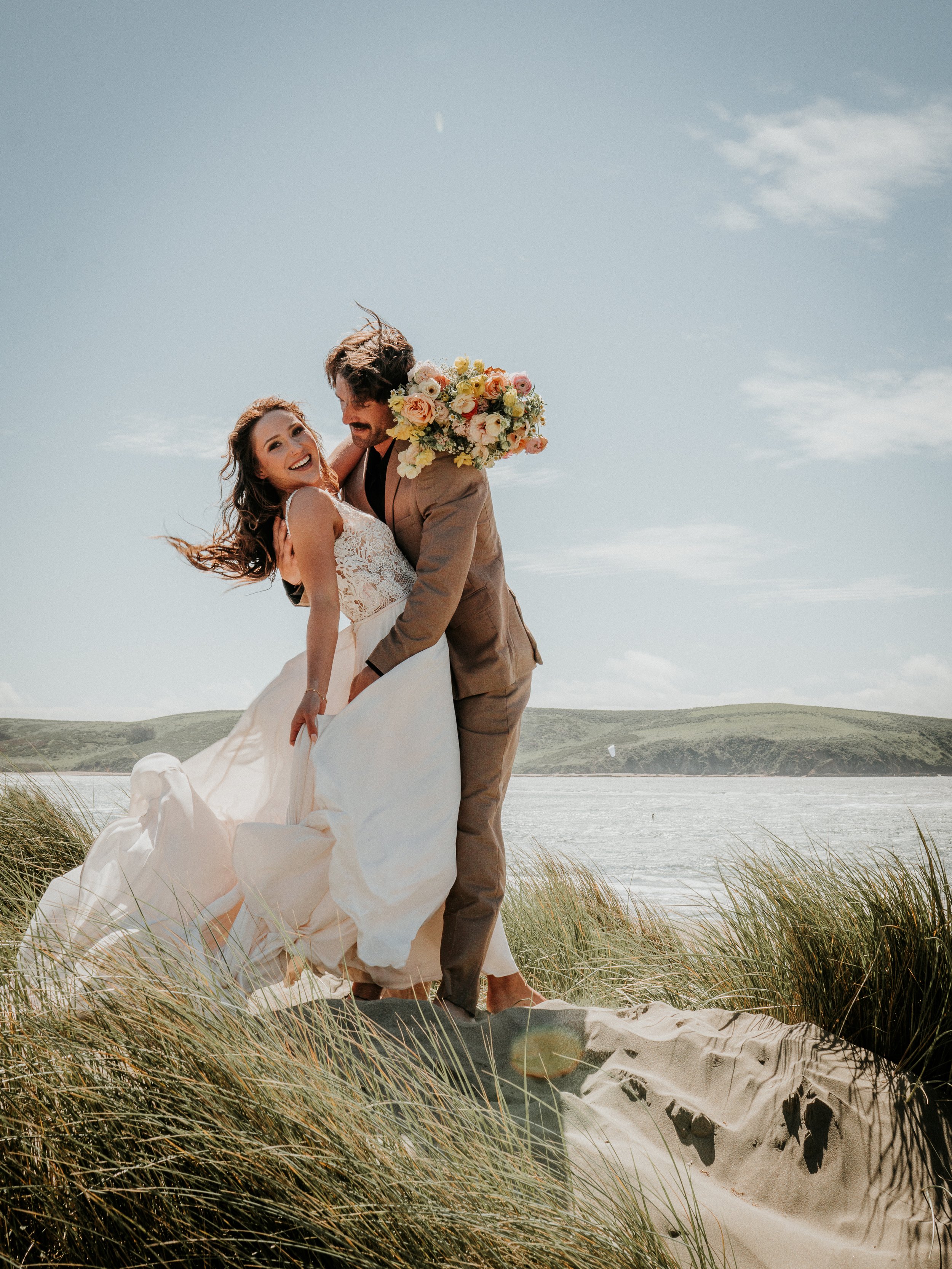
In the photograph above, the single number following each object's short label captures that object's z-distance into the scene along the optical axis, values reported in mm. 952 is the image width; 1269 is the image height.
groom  3740
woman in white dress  3514
